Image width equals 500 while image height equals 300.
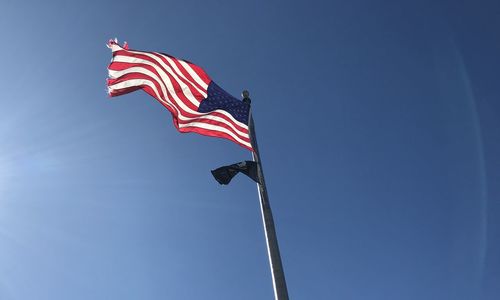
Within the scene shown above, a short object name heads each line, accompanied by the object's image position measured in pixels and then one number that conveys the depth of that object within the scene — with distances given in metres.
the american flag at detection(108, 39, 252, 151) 12.61
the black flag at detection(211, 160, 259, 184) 10.12
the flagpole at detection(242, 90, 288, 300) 8.13
